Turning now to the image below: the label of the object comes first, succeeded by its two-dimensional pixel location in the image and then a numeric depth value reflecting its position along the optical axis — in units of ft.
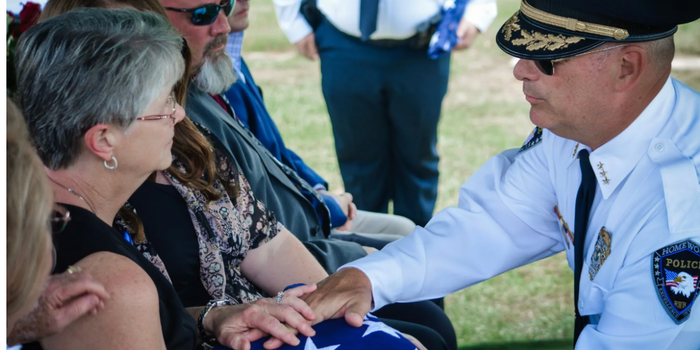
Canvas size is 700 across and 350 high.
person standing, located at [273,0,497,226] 13.73
